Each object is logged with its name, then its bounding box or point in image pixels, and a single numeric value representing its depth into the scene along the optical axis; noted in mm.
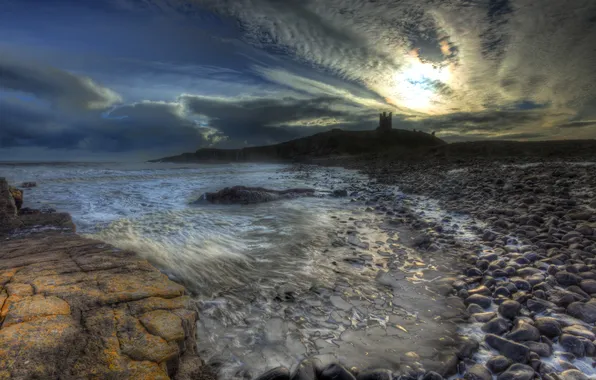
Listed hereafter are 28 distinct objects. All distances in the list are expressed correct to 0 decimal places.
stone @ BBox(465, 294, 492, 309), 2873
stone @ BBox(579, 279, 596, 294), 2867
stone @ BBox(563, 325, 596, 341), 2230
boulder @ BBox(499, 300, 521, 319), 2619
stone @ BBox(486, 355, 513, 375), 1998
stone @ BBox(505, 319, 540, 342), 2236
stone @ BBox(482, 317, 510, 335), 2402
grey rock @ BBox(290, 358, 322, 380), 1920
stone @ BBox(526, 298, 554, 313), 2674
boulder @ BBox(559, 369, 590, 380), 1867
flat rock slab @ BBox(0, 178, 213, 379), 1525
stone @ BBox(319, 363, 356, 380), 1900
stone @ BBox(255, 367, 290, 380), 1849
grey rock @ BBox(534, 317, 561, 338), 2308
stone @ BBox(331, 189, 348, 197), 11008
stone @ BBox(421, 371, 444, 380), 1916
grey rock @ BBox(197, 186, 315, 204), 9328
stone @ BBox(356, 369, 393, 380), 1942
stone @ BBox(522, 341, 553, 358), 2100
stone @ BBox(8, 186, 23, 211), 6883
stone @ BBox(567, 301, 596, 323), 2492
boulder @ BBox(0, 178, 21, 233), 4863
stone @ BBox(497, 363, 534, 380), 1865
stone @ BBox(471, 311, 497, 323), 2619
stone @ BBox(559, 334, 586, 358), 2109
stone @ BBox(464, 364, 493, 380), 1942
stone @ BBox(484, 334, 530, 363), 2066
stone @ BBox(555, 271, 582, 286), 3057
